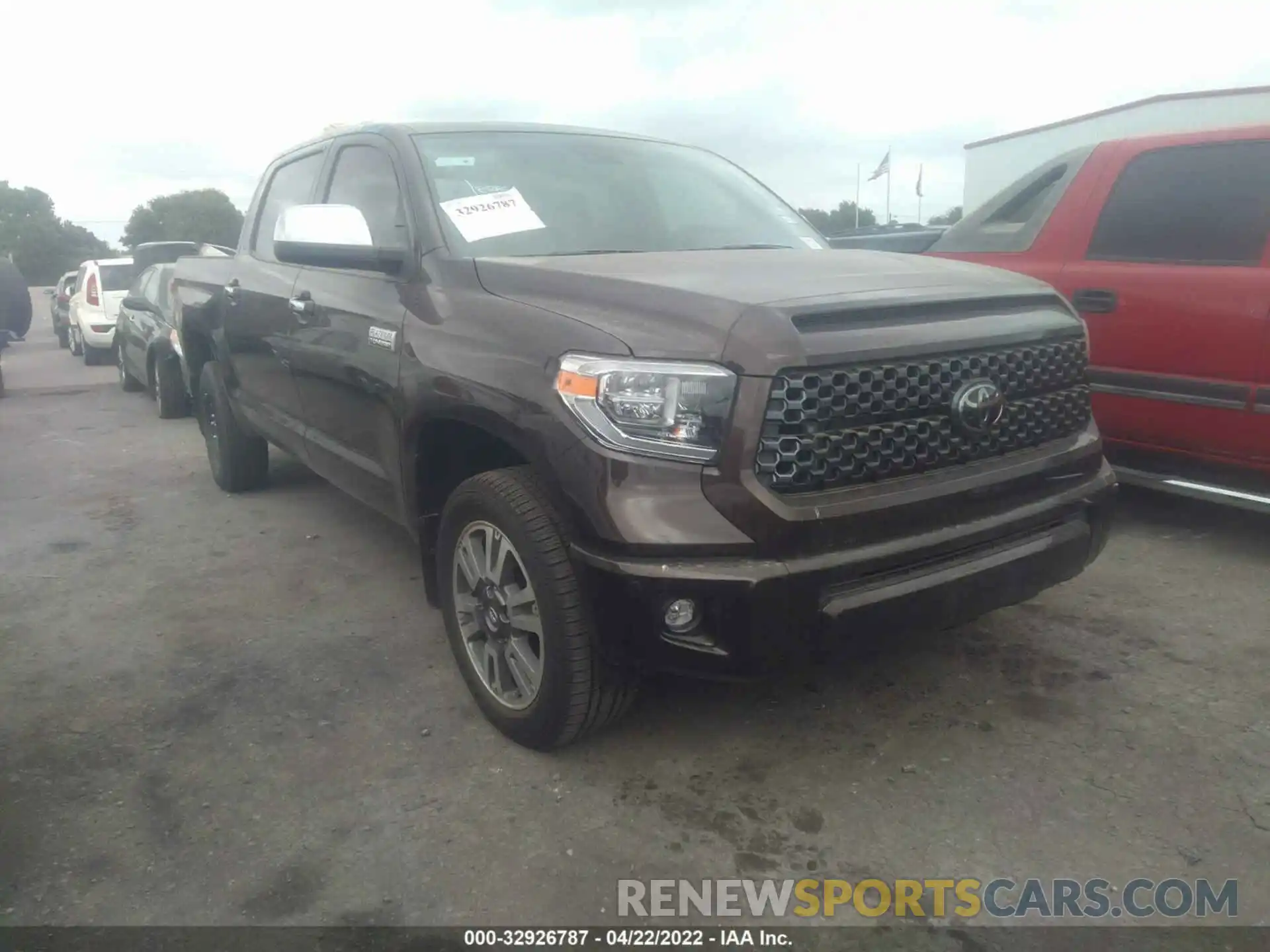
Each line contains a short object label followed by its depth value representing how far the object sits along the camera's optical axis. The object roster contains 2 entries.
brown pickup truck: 2.31
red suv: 3.92
